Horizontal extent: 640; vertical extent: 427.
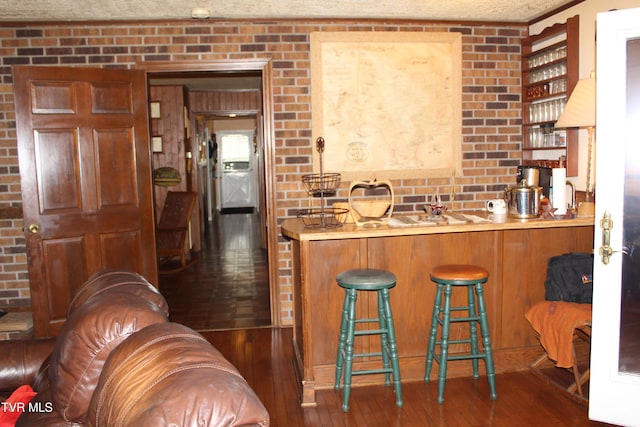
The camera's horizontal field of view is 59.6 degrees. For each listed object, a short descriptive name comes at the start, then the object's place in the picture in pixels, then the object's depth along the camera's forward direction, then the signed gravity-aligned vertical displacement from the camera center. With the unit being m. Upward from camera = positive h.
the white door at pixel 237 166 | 14.82 +0.06
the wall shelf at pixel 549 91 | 4.16 +0.56
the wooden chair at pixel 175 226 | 7.30 -0.73
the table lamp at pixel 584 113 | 3.47 +0.30
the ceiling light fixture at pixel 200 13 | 4.10 +1.16
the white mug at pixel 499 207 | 3.70 -0.29
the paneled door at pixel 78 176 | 4.05 -0.03
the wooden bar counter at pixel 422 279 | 3.33 -0.71
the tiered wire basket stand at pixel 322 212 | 3.35 -0.30
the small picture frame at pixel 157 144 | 7.90 +0.37
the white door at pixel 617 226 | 2.77 -0.33
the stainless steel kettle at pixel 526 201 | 3.46 -0.24
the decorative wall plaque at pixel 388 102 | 4.57 +0.52
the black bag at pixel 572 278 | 3.33 -0.71
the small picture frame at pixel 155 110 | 7.84 +0.85
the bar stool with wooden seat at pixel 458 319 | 3.14 -0.89
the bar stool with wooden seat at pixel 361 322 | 3.05 -0.88
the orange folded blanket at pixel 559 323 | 3.11 -0.93
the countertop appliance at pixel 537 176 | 3.72 -0.10
